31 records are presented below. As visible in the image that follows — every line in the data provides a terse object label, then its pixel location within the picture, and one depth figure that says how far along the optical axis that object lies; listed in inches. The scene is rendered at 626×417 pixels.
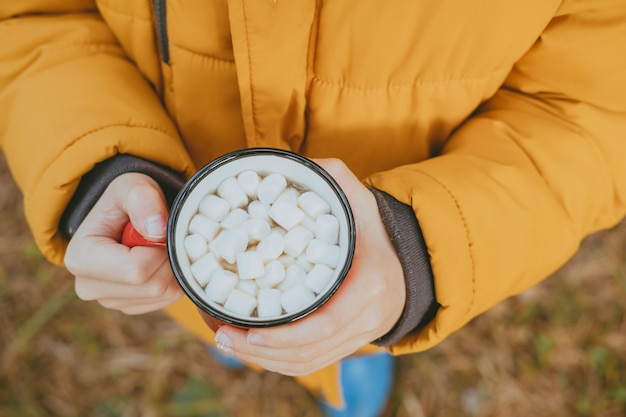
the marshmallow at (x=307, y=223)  24.2
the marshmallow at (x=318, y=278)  22.7
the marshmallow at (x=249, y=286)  23.1
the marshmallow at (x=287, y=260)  23.9
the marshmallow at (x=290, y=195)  24.5
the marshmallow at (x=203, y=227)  23.9
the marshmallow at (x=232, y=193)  24.5
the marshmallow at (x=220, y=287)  22.9
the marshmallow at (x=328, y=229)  23.7
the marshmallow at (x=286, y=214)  24.0
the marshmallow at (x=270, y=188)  24.5
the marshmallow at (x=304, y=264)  23.6
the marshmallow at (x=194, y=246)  23.4
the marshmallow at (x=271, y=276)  23.3
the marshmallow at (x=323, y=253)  23.0
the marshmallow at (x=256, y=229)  23.9
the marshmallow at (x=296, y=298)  22.4
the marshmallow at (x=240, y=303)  22.6
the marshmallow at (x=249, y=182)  24.7
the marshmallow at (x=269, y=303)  22.5
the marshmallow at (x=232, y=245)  23.3
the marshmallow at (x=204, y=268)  23.0
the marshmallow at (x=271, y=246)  23.4
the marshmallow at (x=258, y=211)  24.5
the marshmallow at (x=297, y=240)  23.6
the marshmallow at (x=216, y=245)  23.6
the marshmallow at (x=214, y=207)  24.1
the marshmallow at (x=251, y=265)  23.1
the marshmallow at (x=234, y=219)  24.1
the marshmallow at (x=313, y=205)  24.2
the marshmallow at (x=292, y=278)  23.2
